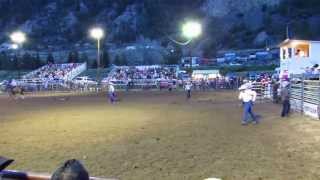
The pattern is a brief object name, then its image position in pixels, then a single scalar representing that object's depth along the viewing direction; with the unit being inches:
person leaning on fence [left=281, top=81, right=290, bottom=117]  898.7
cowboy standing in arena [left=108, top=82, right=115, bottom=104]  1426.8
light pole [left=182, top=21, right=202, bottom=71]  2148.7
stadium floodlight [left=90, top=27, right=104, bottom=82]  2174.6
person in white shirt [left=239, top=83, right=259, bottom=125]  784.3
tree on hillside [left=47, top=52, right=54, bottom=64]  4087.8
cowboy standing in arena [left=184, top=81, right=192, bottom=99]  1592.0
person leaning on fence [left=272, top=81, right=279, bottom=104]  1264.8
